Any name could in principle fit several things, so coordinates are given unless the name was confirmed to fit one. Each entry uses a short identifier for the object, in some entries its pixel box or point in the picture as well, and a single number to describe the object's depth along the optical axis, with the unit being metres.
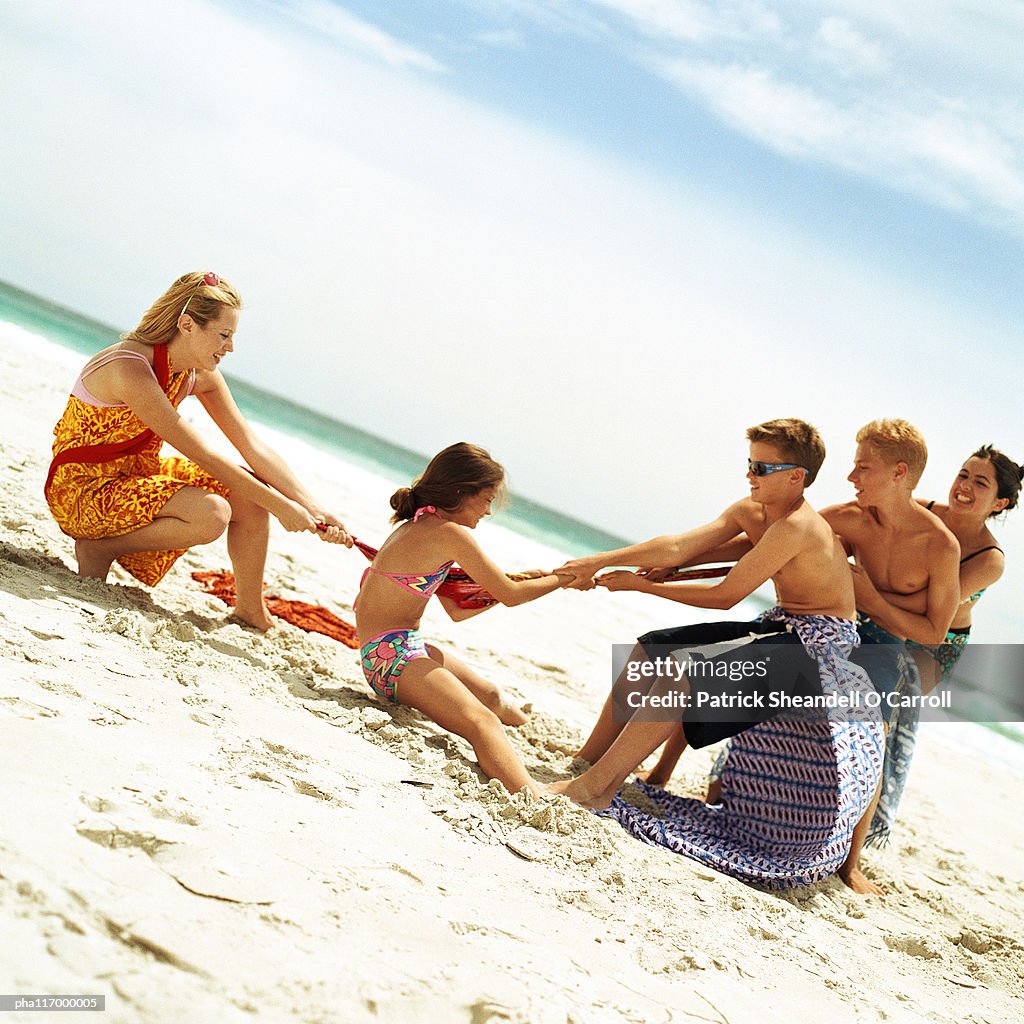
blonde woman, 4.18
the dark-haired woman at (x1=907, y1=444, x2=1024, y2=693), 4.61
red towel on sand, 5.08
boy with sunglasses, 3.78
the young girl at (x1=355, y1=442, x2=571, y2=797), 4.09
